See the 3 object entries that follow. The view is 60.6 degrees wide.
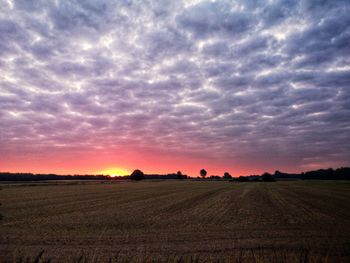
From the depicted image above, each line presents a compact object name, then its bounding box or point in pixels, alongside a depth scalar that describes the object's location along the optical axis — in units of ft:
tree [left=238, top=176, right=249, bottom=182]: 536.42
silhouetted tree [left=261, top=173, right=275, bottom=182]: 527.44
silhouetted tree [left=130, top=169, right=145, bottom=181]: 572.75
